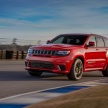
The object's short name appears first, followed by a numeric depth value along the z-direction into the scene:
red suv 13.52
